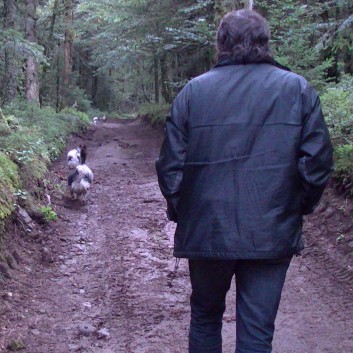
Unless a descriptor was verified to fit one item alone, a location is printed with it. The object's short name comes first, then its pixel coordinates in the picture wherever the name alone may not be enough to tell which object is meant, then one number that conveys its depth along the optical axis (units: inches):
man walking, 113.5
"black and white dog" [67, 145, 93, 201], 372.5
